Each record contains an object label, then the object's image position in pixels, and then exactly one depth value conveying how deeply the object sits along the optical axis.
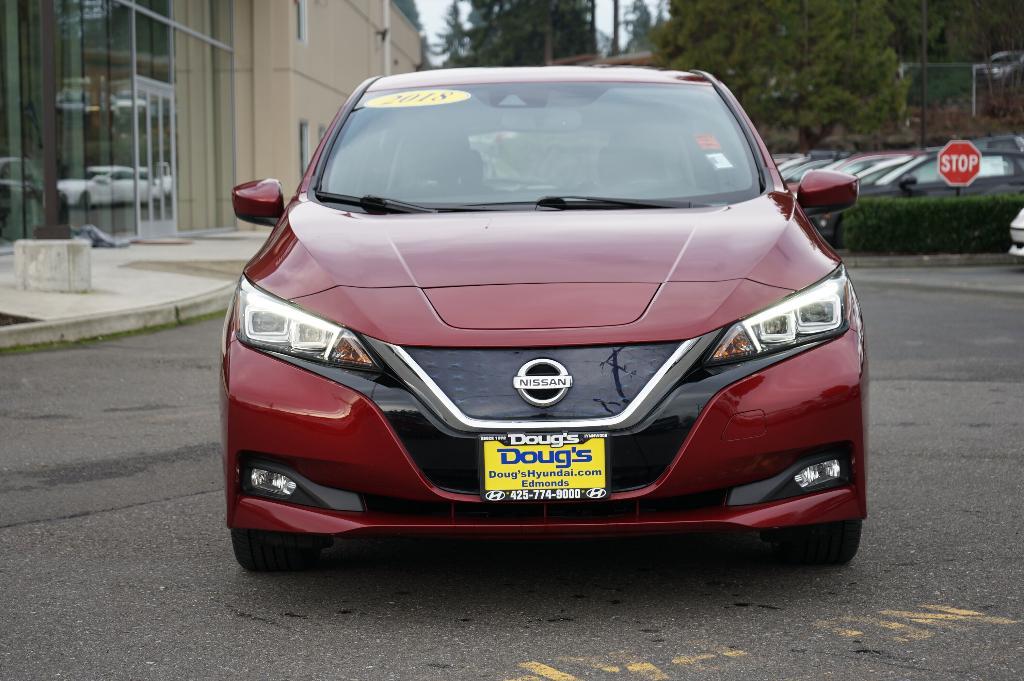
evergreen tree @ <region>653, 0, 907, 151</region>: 49.81
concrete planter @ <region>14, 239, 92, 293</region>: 13.66
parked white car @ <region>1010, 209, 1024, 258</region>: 18.88
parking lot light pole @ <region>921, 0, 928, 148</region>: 44.03
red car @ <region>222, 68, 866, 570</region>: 3.90
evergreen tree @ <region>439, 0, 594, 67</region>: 97.12
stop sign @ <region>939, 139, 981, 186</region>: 23.86
